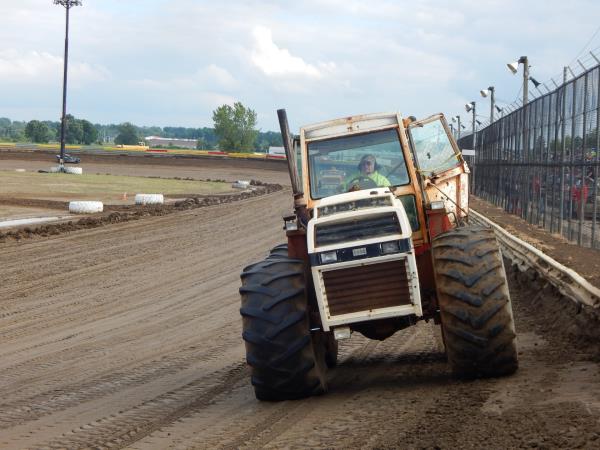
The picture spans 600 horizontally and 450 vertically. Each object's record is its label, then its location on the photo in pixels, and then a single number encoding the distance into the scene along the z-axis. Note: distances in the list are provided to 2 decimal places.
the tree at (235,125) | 177.75
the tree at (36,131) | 177.75
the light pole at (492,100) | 55.73
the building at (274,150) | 147.01
